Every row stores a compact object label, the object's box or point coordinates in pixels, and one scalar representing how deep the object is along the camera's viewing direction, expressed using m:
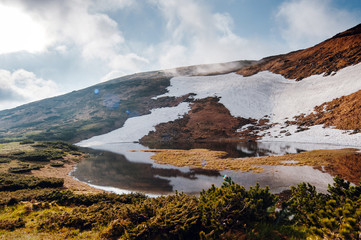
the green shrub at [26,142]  42.90
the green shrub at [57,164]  26.42
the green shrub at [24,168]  20.70
